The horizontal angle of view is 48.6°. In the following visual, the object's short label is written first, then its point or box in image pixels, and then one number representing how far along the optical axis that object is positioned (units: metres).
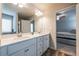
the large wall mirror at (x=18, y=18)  1.50
